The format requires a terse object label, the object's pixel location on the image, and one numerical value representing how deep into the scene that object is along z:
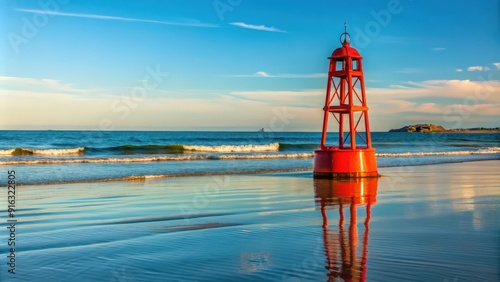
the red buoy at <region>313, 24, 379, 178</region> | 20.02
